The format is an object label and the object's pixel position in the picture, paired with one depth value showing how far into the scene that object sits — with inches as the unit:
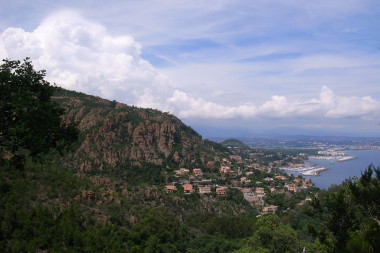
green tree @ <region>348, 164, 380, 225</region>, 438.0
